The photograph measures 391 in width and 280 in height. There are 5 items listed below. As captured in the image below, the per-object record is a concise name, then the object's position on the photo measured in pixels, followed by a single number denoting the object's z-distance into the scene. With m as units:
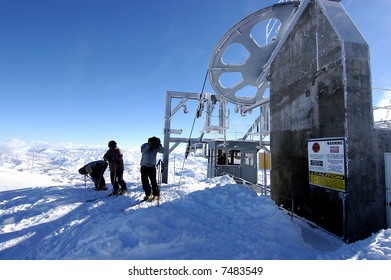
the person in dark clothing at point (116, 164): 7.38
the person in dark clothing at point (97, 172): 8.62
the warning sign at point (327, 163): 4.27
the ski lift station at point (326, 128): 4.20
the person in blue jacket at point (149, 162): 6.28
